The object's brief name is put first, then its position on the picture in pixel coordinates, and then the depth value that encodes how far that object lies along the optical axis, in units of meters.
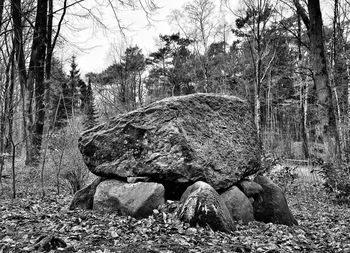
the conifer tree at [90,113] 9.79
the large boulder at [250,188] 4.83
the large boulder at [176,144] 4.36
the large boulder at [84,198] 4.56
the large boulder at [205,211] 3.50
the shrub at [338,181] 6.48
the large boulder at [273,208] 4.57
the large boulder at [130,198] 3.89
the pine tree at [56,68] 13.19
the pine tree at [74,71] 30.15
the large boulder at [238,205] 4.28
